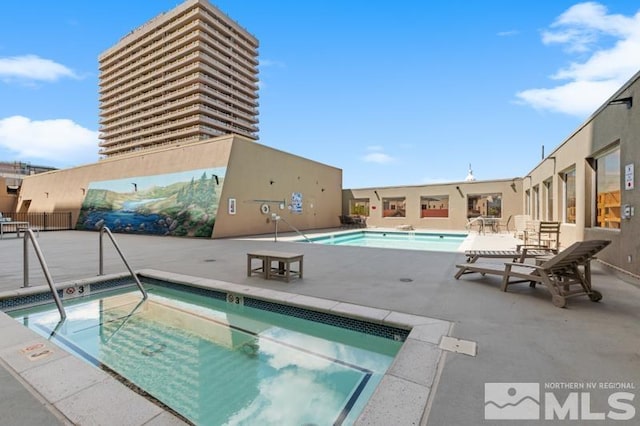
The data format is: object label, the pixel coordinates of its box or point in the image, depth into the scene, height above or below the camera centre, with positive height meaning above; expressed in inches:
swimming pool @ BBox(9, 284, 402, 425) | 83.0 -53.5
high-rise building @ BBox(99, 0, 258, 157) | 1849.2 +853.4
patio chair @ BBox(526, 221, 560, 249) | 297.9 -28.7
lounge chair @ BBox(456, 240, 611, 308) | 132.4 -31.6
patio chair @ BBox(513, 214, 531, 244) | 410.6 -23.9
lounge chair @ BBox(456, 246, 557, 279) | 181.6 -30.5
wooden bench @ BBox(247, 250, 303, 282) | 180.1 -35.8
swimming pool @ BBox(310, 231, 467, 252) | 491.8 -57.1
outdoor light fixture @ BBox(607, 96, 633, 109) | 182.5 +65.8
